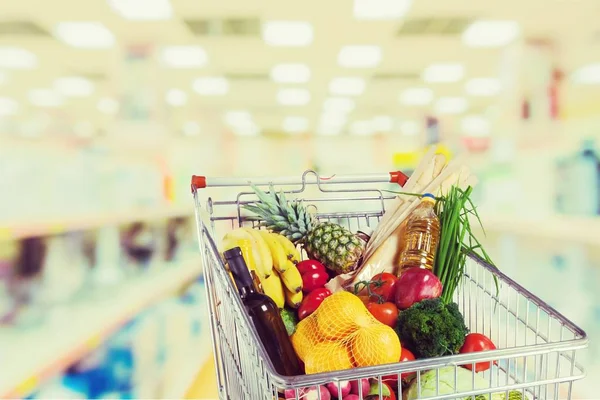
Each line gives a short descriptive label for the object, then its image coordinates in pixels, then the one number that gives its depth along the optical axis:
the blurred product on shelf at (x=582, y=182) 2.28
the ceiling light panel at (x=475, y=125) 11.55
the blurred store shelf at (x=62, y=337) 1.61
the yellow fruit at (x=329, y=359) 0.86
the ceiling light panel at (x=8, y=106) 8.50
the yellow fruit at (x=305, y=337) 0.95
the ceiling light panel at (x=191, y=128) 10.58
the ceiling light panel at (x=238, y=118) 10.30
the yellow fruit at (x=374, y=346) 0.85
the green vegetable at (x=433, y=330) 0.91
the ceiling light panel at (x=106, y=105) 8.66
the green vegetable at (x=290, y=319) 1.15
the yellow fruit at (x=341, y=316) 0.92
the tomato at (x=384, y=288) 1.11
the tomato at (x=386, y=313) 1.02
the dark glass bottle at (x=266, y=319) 0.93
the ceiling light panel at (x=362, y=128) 11.95
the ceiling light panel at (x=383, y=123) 11.28
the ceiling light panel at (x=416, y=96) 8.62
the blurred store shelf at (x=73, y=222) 1.62
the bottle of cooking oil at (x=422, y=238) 1.24
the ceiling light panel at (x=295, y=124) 11.21
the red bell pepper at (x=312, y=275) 1.27
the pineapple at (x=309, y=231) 1.33
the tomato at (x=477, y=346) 0.95
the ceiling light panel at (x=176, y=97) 8.09
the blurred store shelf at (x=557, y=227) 1.99
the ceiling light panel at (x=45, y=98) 8.05
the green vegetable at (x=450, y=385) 0.85
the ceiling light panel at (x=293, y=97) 8.37
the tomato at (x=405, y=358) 0.91
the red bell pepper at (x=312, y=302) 1.15
